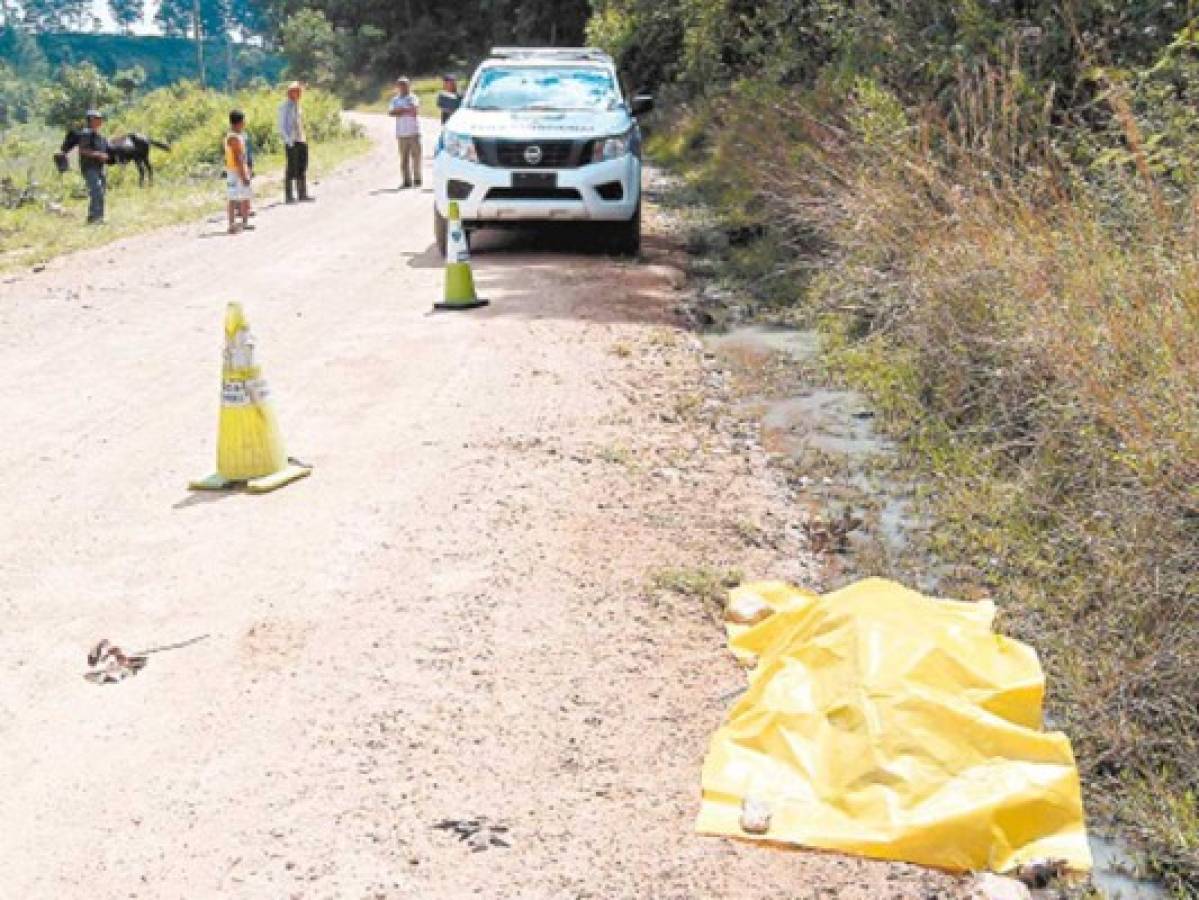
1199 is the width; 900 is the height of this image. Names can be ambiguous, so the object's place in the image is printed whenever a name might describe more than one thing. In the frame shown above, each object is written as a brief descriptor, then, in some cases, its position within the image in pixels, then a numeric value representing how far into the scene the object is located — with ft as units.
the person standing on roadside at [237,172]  55.36
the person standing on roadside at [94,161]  59.93
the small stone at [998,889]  11.14
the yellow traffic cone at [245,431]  21.27
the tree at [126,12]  565.12
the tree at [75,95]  163.84
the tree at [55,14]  565.12
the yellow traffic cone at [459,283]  35.55
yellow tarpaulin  11.77
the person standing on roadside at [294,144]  66.03
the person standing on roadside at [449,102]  47.34
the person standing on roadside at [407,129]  72.23
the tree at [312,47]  235.40
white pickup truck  41.60
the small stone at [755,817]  11.90
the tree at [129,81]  203.21
